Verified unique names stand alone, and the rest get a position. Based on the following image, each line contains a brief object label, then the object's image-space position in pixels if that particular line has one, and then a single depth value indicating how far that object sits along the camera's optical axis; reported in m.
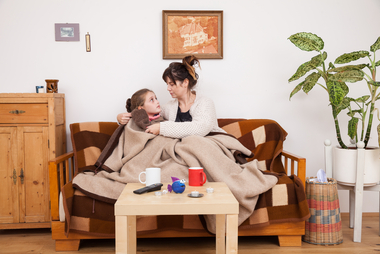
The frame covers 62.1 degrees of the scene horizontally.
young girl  2.20
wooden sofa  1.92
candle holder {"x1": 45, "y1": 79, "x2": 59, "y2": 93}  2.42
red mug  1.49
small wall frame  2.57
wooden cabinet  2.22
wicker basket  2.02
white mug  1.47
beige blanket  1.85
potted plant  2.07
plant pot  2.11
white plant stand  2.06
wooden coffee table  1.22
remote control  1.36
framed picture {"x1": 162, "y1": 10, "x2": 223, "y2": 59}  2.58
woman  2.17
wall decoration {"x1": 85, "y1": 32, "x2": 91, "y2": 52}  2.58
